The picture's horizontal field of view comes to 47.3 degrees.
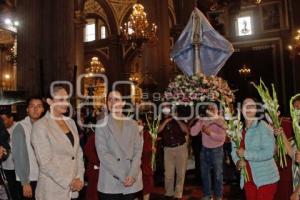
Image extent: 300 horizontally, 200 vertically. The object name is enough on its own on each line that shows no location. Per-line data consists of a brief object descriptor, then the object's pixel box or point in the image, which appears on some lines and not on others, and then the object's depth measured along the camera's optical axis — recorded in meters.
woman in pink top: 5.64
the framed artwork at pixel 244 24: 24.11
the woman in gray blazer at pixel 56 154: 3.03
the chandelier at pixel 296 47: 17.54
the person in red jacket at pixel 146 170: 5.74
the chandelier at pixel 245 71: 23.59
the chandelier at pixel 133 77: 22.27
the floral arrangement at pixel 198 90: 5.70
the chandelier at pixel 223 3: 10.86
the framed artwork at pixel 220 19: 23.48
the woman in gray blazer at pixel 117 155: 3.28
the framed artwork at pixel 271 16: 23.05
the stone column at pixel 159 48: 12.11
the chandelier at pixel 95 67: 26.97
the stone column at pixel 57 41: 9.48
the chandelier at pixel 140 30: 11.71
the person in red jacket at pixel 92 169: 4.61
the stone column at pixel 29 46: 9.08
